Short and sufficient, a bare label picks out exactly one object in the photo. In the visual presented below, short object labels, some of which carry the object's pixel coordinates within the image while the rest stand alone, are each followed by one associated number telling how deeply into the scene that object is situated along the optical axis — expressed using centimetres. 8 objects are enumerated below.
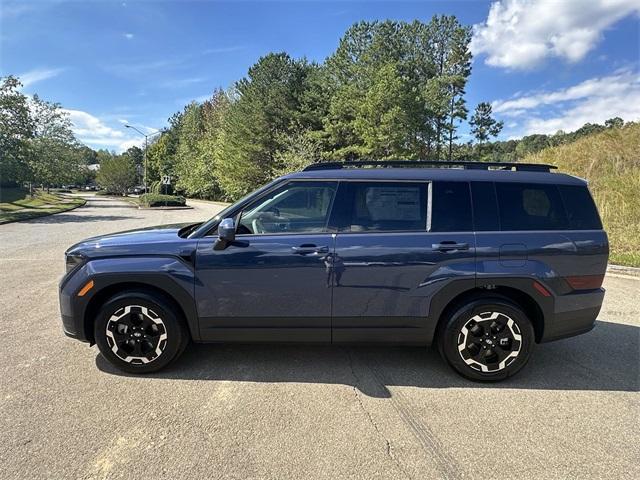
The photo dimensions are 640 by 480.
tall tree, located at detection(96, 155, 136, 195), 6725
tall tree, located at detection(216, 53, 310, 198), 3572
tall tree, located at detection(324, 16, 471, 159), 2730
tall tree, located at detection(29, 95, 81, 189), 2695
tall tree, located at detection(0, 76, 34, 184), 2059
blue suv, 344
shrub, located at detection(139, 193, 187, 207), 3459
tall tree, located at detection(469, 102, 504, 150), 4822
